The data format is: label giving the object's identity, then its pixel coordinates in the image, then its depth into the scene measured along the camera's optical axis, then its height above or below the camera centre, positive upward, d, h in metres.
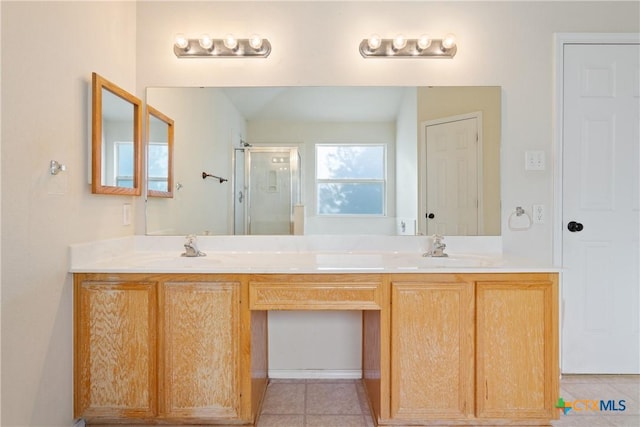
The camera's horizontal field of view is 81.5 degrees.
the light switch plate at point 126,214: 2.02 -0.02
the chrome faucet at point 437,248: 2.02 -0.19
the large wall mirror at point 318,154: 2.11 +0.34
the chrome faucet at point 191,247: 2.02 -0.20
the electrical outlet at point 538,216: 2.13 -0.02
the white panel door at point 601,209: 2.13 +0.02
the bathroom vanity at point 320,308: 1.61 -0.54
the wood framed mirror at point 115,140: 1.70 +0.36
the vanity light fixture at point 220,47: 2.06 +0.92
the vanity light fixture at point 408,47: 2.04 +0.92
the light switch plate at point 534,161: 2.12 +0.29
